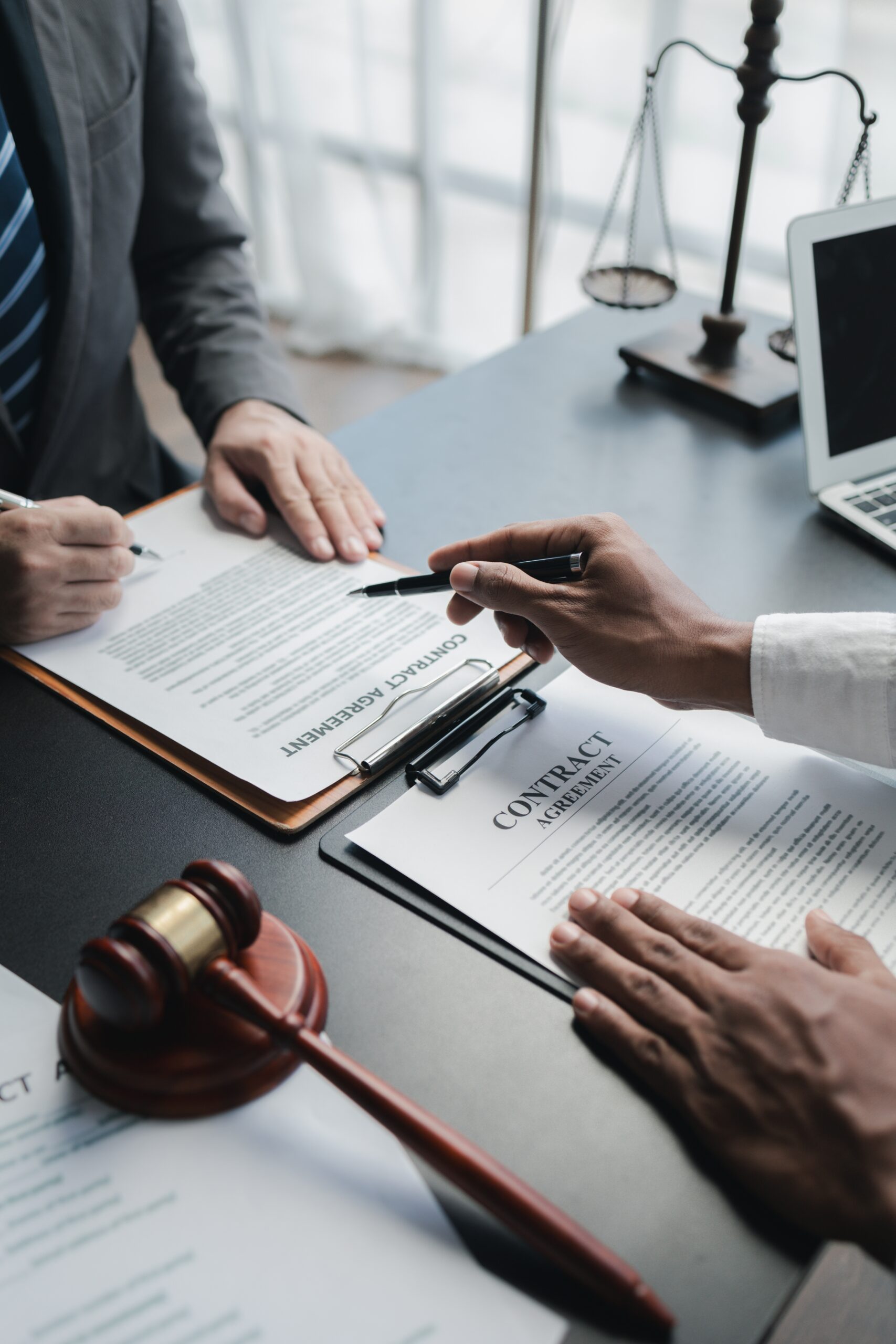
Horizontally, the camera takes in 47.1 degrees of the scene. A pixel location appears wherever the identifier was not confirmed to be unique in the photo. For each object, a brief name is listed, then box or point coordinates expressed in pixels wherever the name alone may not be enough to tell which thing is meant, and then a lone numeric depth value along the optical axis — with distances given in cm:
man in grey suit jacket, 94
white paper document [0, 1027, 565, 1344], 48
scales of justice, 114
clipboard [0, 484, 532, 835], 73
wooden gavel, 52
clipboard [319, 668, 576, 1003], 63
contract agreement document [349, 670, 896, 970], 66
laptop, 103
